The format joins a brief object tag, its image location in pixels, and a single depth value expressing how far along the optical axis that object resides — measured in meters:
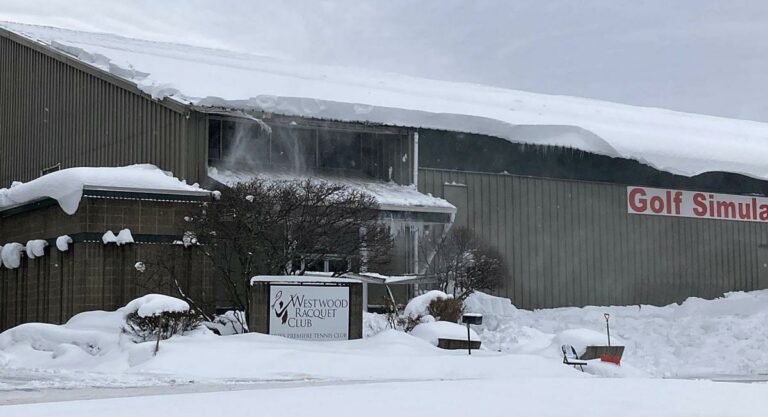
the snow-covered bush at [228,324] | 22.62
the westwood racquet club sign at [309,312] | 20.72
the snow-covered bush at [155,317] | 19.00
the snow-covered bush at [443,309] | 24.16
